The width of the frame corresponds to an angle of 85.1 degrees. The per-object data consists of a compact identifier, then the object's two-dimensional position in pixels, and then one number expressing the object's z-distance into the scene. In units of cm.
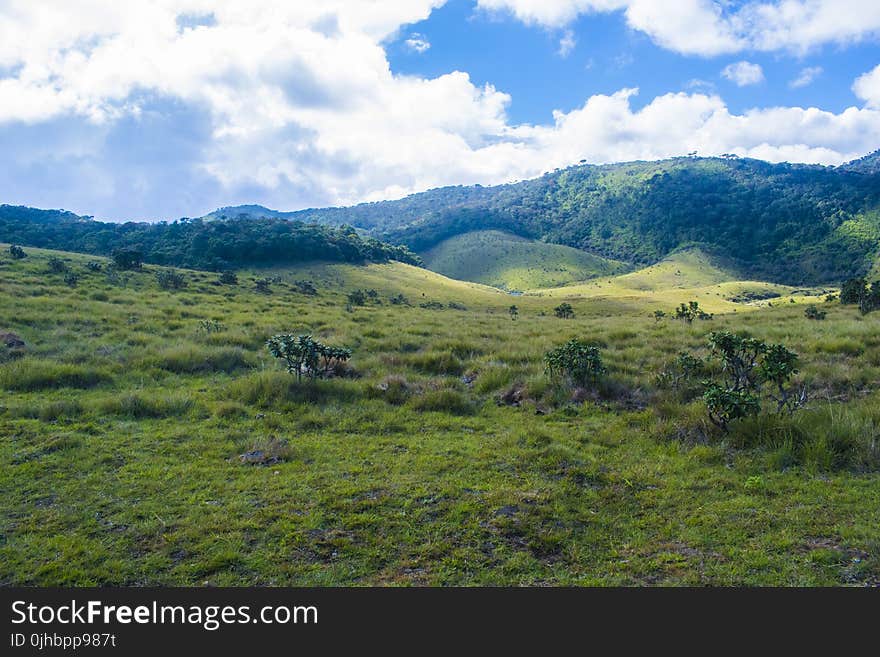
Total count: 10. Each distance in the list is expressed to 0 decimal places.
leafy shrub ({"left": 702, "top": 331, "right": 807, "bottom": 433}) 919
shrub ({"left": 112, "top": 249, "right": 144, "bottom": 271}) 4925
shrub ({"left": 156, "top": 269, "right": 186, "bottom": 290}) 4097
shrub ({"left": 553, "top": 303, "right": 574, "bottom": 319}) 5597
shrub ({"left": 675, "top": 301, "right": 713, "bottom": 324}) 3208
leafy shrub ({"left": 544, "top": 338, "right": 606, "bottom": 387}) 1303
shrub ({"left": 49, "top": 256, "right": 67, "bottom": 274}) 3800
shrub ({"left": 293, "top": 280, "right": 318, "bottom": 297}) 5473
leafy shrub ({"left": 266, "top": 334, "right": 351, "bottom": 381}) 1352
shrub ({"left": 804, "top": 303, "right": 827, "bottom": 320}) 2715
